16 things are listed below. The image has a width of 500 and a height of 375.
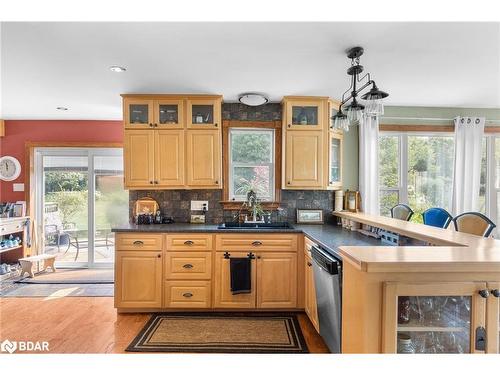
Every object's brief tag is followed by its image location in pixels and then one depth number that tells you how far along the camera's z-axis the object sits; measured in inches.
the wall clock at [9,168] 171.0
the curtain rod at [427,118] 143.9
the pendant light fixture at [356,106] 76.8
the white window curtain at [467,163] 139.9
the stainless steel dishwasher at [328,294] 73.9
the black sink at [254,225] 128.3
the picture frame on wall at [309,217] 137.9
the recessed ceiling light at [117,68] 96.9
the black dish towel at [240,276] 112.9
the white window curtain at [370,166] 139.3
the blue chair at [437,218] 105.1
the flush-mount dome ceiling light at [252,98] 123.5
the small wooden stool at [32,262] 159.6
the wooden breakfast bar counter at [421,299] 44.3
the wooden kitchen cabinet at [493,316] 45.0
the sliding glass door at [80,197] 174.6
